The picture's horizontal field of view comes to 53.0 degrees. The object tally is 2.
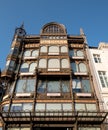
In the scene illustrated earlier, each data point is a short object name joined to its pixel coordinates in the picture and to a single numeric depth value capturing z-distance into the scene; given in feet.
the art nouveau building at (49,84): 44.37
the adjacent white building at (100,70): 51.94
